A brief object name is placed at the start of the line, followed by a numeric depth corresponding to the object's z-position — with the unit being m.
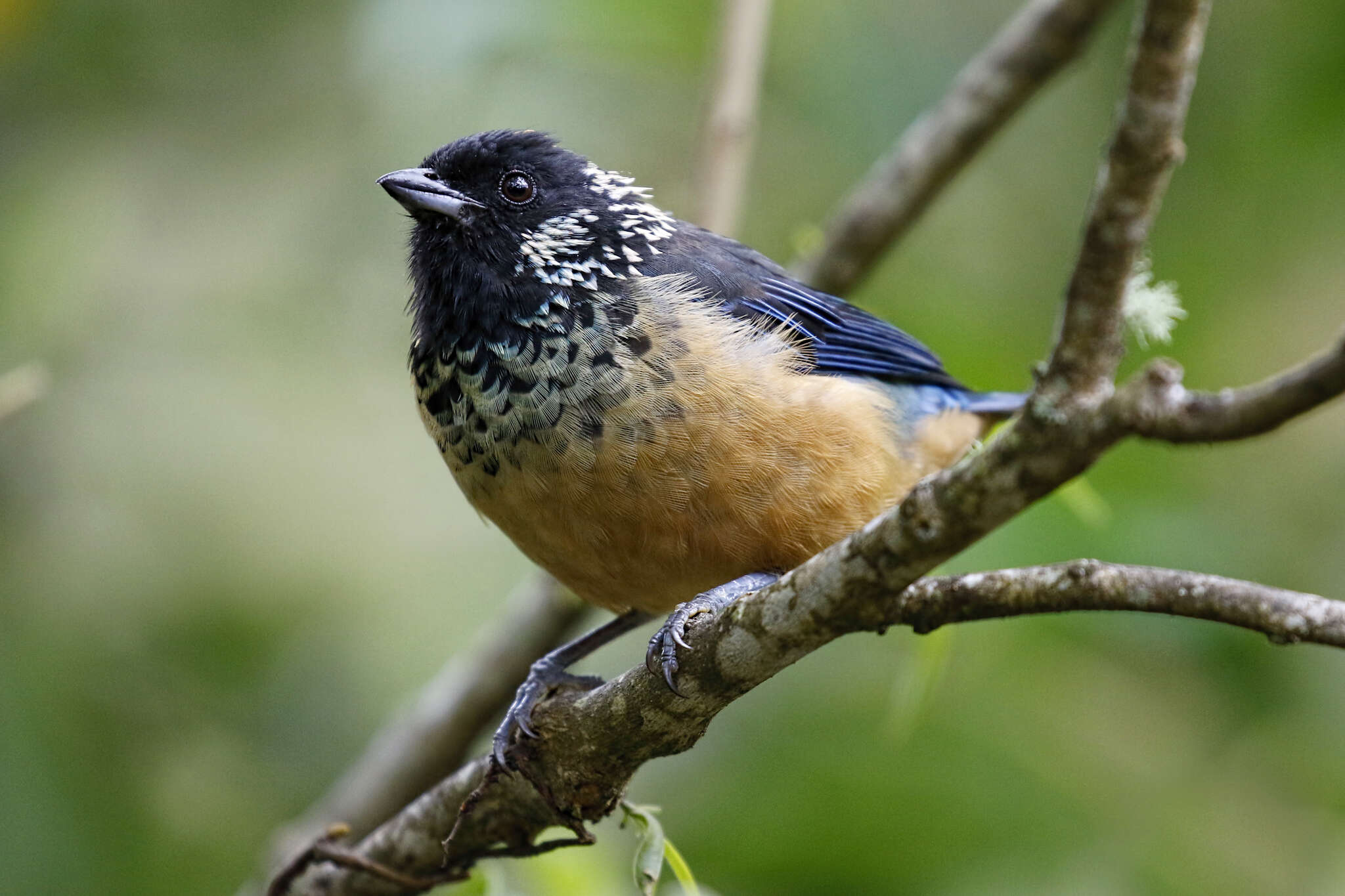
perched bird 2.89
